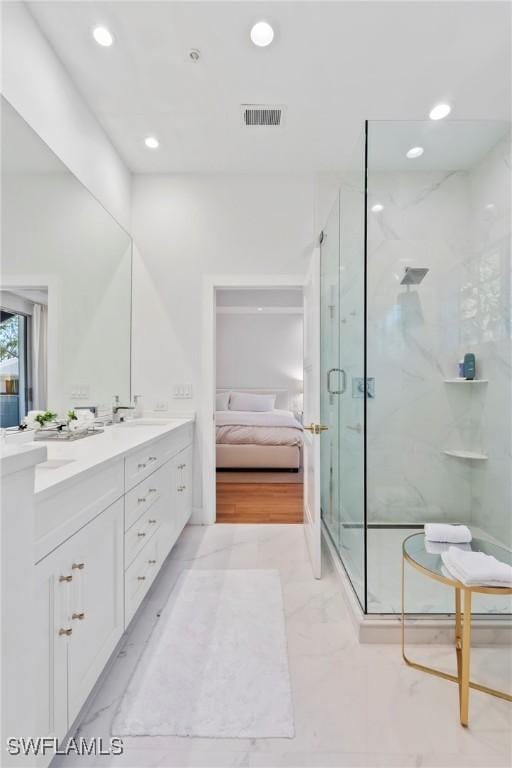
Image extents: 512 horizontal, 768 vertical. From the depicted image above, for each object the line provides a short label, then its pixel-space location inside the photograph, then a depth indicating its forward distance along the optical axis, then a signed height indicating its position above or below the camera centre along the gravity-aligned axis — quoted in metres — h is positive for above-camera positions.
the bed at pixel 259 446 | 4.56 -0.79
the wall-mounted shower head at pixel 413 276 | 2.67 +0.78
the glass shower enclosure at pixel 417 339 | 2.12 +0.29
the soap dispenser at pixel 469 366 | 2.54 +0.12
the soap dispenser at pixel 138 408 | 3.01 -0.21
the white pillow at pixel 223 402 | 6.43 -0.35
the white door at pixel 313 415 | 2.25 -0.22
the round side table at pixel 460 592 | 1.23 -0.71
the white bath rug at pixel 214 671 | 1.23 -1.15
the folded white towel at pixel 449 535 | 1.56 -0.65
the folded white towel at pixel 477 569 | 1.25 -0.65
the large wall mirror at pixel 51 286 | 1.61 +0.52
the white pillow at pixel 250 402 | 6.30 -0.34
